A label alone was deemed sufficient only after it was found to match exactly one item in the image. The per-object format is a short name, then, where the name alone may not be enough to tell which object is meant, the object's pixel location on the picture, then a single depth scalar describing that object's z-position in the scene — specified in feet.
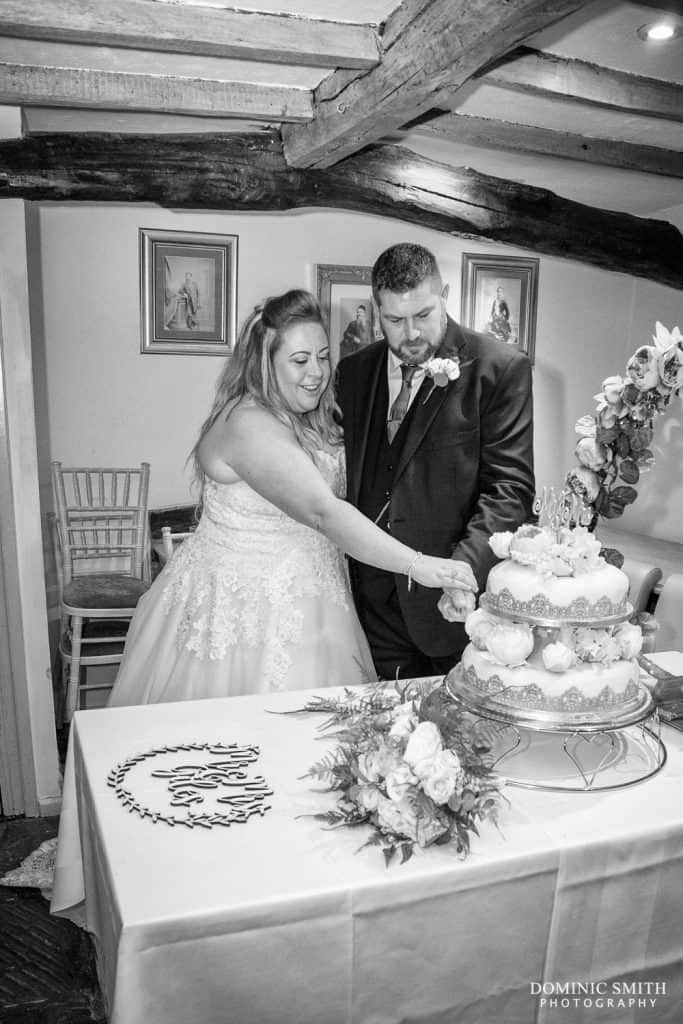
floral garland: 6.06
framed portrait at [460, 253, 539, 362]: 17.56
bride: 7.82
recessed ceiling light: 8.97
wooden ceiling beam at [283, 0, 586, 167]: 7.20
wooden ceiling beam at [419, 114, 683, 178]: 12.19
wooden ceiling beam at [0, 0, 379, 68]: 7.95
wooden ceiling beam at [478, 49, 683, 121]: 10.11
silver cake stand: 5.34
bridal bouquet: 4.43
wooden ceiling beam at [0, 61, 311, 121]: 9.82
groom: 8.69
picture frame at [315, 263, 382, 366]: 16.43
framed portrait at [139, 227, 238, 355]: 15.21
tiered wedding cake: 5.42
